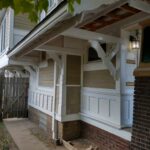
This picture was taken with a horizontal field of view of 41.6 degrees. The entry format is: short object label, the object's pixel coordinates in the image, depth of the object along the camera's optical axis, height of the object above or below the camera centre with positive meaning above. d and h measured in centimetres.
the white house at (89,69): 311 +24
